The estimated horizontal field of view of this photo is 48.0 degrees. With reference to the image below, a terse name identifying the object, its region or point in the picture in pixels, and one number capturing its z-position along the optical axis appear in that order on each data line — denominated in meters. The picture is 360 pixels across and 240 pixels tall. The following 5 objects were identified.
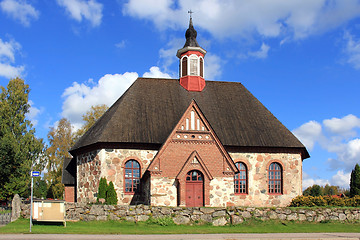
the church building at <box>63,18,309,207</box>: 27.73
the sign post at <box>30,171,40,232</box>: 19.50
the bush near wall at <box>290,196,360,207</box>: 29.41
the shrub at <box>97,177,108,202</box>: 29.19
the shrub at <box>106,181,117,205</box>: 28.95
